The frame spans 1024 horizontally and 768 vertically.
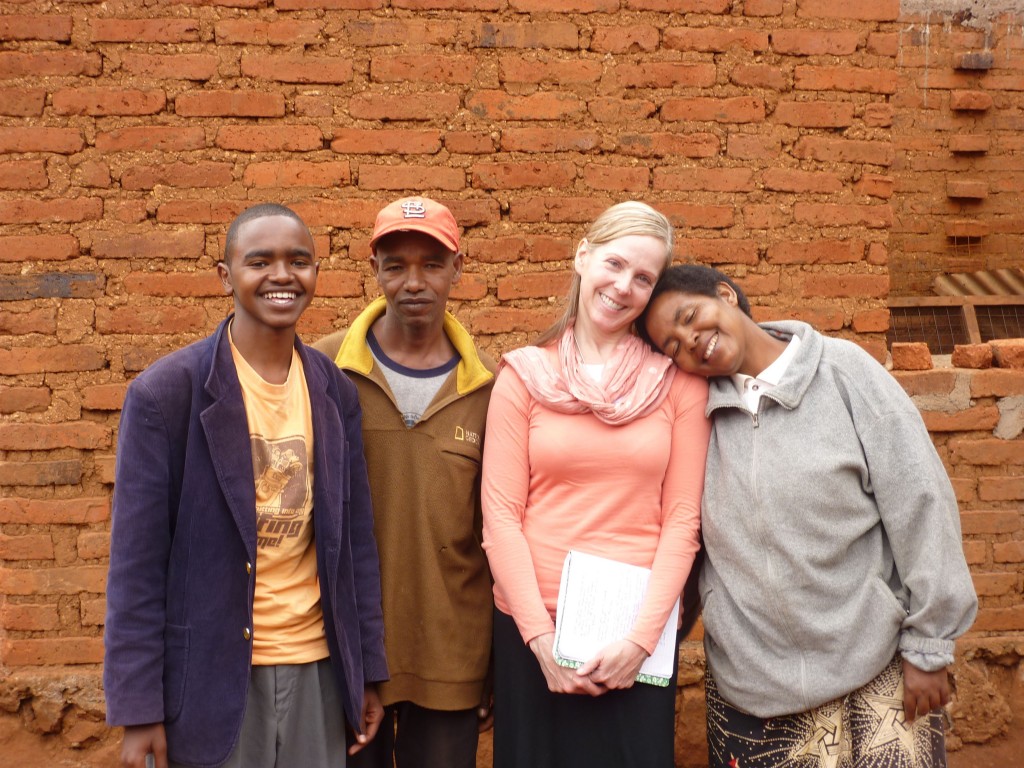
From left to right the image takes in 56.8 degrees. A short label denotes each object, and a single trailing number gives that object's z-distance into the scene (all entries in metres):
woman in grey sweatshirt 2.23
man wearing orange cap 2.53
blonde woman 2.34
